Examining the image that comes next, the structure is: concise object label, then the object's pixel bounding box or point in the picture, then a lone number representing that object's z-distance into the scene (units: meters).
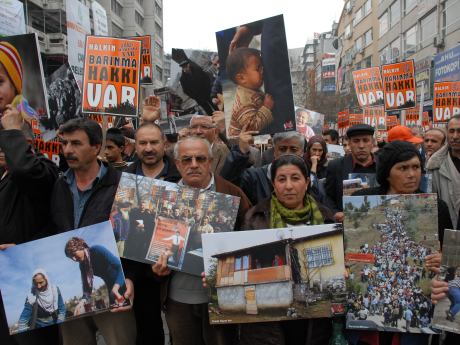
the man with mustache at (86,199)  3.00
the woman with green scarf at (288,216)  2.73
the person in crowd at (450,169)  3.55
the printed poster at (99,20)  8.10
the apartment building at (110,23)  34.72
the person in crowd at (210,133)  4.77
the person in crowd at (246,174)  3.70
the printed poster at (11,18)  6.81
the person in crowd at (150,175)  3.59
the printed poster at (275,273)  2.59
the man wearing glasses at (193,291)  3.02
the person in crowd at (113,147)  5.35
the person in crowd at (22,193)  3.00
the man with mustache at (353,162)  4.42
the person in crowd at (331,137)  10.40
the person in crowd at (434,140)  6.88
